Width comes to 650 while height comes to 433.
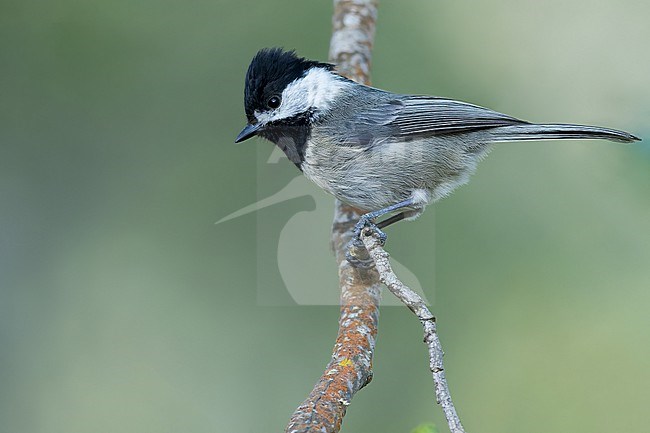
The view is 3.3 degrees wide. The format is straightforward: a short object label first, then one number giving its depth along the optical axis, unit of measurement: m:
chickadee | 3.21
